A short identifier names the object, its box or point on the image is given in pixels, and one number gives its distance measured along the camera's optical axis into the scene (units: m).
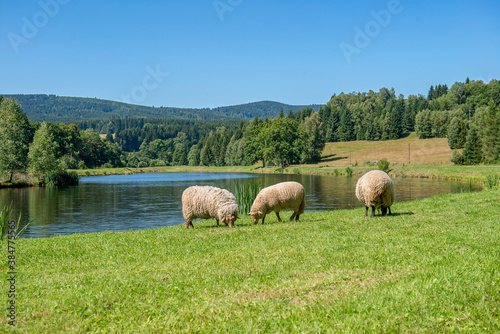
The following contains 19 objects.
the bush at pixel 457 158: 82.19
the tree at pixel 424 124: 133.62
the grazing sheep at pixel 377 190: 16.31
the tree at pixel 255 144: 115.88
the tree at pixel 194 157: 162.02
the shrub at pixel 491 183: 30.36
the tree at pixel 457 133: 105.81
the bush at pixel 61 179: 61.50
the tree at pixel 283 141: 111.19
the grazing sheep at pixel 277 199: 16.91
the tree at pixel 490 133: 71.56
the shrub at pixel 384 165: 73.99
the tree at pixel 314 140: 121.52
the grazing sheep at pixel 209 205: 15.92
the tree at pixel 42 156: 61.38
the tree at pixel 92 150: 125.06
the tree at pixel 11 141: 58.25
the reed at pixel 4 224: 14.49
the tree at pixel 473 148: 77.94
